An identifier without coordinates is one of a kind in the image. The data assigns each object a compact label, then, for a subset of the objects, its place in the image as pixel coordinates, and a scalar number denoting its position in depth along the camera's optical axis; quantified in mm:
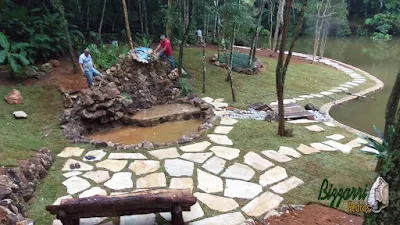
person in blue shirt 7371
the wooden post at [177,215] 3221
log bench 3072
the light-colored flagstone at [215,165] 4730
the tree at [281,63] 5406
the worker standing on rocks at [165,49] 8695
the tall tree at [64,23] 8266
